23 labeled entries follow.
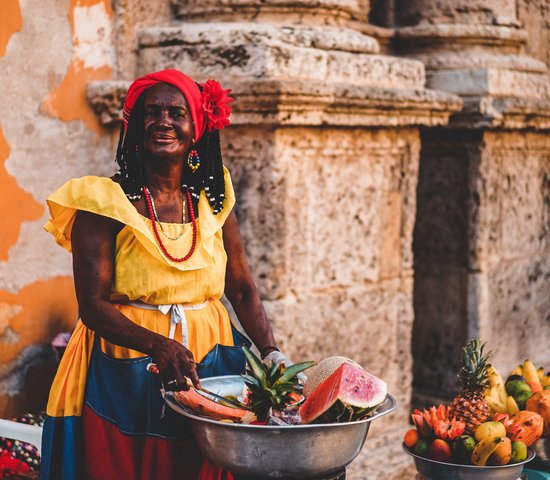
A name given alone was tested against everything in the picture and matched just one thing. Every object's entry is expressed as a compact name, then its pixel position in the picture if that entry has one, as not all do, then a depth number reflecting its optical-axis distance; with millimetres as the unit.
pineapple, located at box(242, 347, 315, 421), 2844
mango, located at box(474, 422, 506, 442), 3412
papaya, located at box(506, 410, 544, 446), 3533
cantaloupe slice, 3062
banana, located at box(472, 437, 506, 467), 3369
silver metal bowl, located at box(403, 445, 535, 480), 3379
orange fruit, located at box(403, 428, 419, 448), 3582
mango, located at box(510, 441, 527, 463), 3447
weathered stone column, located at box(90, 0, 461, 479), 4434
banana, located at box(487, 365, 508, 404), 3920
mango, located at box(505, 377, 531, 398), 3982
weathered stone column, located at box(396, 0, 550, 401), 5668
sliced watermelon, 2811
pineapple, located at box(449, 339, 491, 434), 3563
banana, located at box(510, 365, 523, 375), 4247
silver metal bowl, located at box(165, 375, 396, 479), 2699
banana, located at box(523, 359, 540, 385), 4171
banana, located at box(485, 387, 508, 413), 3857
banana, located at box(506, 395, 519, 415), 3867
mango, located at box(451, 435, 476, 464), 3424
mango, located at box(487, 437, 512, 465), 3359
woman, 3162
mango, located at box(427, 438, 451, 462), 3445
